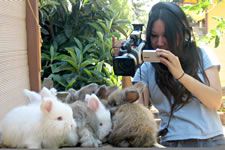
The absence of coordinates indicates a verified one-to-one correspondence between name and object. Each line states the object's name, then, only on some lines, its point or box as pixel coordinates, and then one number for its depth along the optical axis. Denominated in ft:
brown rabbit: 6.60
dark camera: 8.15
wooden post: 14.75
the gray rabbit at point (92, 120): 6.33
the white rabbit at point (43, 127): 6.06
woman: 9.31
